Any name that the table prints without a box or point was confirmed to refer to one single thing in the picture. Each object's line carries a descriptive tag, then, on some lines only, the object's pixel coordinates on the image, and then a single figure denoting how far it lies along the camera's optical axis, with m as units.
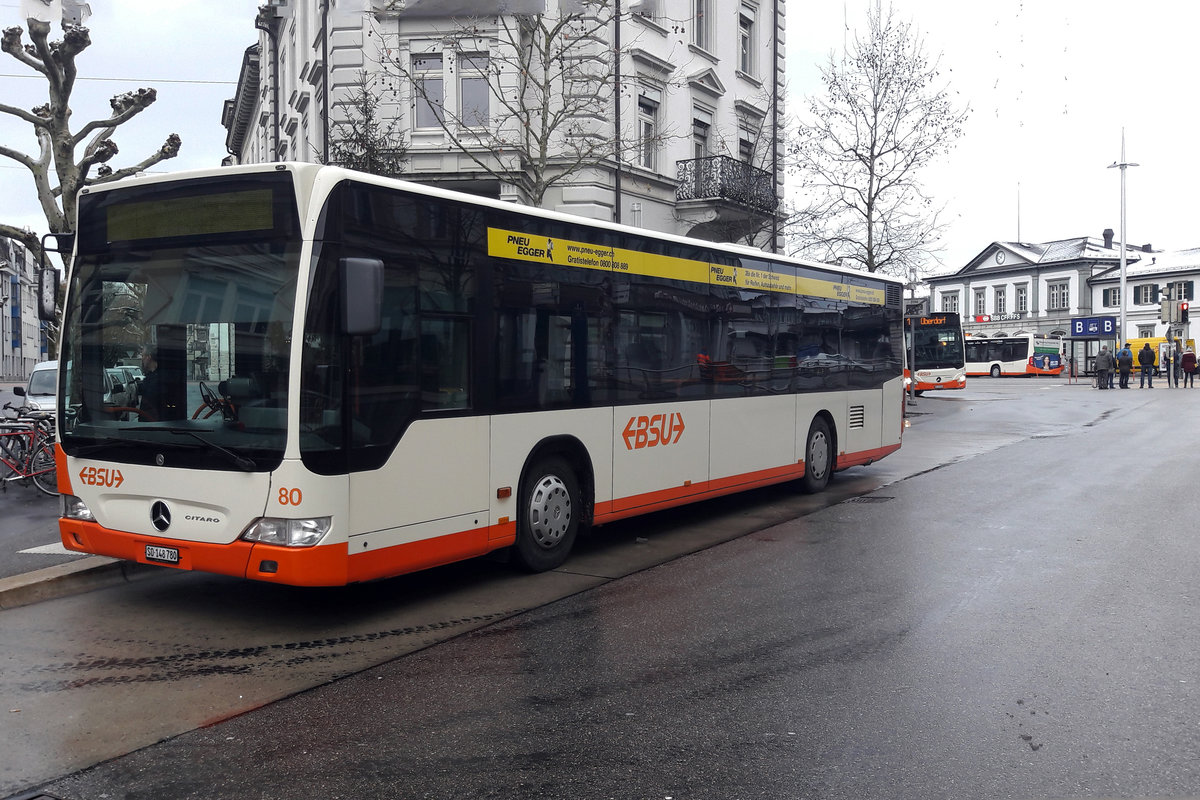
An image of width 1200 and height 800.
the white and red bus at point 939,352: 41.72
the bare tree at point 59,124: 17.22
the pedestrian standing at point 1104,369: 43.38
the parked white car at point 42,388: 16.73
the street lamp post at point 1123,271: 54.34
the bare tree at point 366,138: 18.86
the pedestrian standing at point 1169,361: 44.06
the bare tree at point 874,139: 29.23
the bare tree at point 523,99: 19.72
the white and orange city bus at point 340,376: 6.06
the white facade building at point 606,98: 21.25
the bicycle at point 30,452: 12.19
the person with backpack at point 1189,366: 43.62
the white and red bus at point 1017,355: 67.12
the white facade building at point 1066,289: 81.25
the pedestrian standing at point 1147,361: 43.26
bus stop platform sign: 78.50
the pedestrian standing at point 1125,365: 43.76
